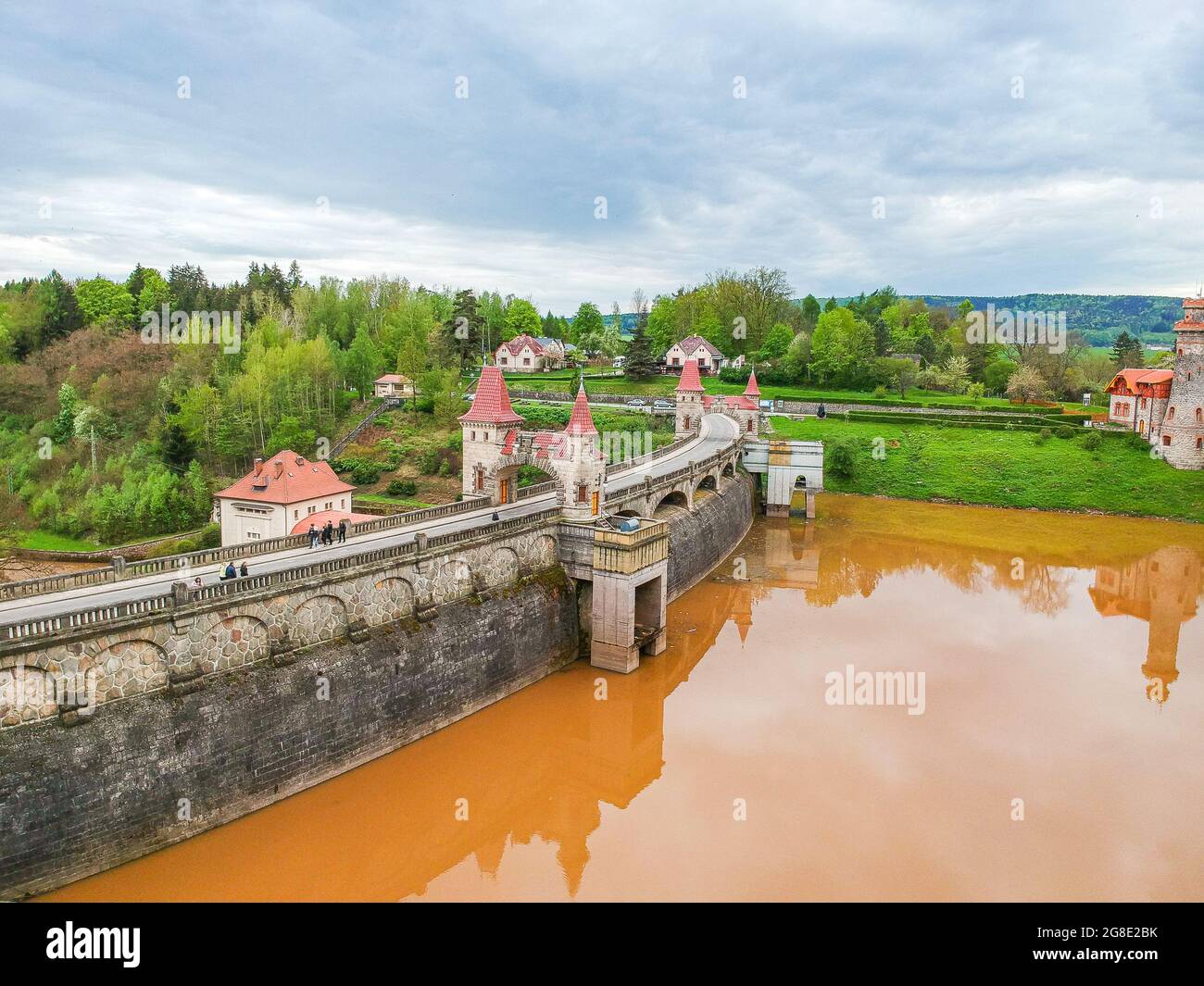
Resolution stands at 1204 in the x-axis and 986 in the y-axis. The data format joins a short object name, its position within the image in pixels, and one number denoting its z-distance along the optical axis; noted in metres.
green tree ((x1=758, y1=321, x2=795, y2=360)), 96.31
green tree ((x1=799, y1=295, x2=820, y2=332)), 120.56
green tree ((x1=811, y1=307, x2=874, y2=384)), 88.25
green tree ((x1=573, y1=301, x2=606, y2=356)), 118.57
